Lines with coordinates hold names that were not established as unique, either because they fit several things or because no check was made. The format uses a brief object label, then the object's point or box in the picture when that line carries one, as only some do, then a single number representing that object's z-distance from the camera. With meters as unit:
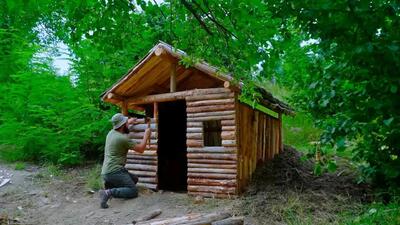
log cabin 9.57
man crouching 9.76
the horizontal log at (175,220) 6.59
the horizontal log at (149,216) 8.37
